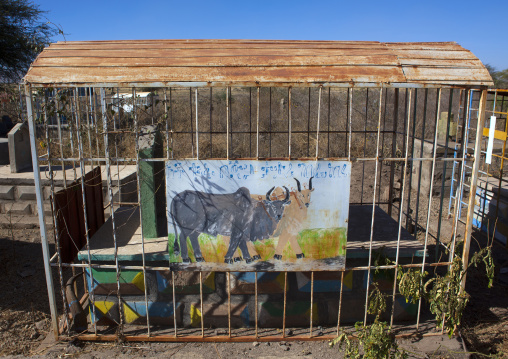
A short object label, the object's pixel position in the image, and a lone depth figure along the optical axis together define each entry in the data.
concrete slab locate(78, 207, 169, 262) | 4.66
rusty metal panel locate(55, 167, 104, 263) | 4.58
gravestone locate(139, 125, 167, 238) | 4.81
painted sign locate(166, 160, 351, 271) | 4.19
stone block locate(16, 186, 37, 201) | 8.23
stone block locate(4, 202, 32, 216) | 8.27
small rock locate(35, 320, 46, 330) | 5.12
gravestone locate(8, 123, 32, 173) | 8.54
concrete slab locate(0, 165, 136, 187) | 7.93
